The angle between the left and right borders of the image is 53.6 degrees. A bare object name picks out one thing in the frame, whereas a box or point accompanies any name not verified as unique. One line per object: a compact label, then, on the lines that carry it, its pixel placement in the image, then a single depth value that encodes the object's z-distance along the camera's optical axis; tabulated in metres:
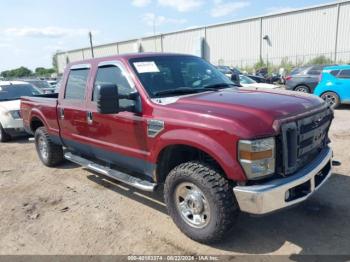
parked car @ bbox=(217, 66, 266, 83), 20.05
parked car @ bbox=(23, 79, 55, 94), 16.87
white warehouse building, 31.23
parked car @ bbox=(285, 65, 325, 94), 14.11
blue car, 11.40
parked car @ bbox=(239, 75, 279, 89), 14.20
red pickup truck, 3.12
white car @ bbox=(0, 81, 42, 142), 9.19
